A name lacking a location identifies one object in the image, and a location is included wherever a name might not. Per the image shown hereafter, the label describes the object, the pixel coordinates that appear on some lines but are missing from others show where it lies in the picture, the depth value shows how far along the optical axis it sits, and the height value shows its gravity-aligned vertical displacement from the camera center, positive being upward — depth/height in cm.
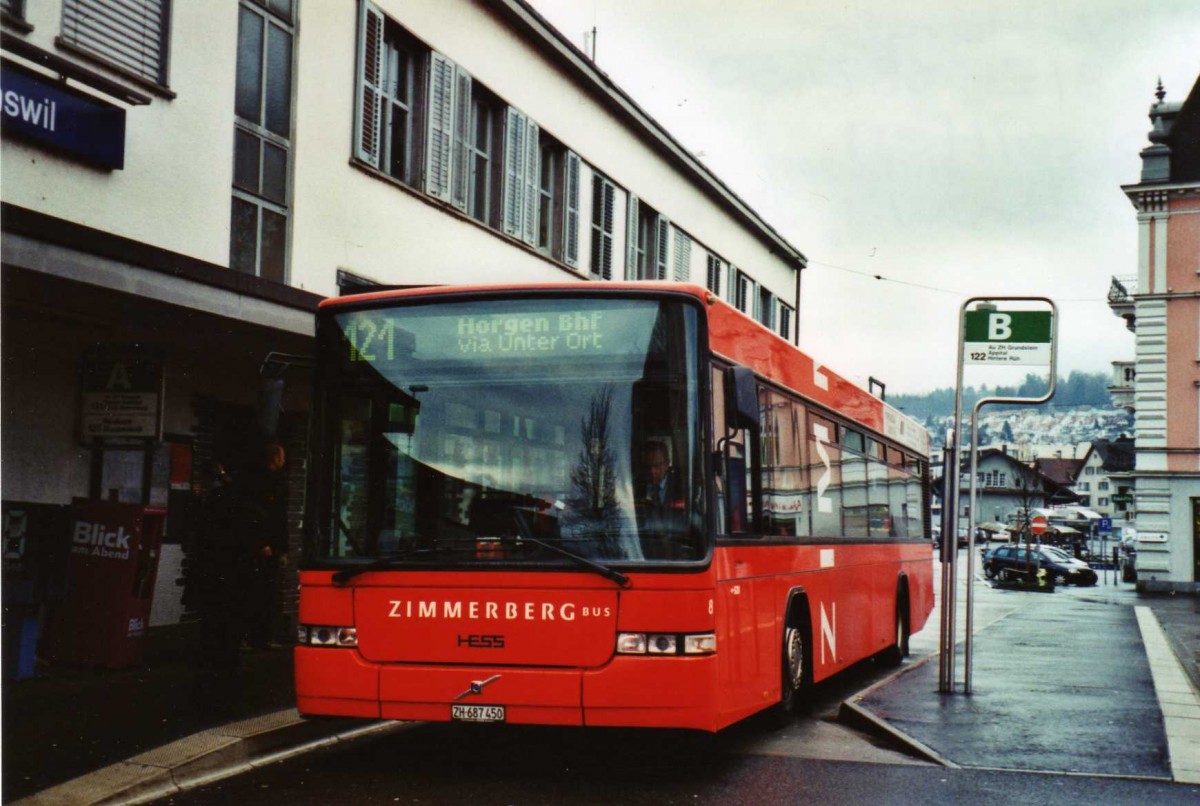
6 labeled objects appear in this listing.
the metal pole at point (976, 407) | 1194 +98
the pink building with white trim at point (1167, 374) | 4459 +468
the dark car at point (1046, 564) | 5275 -171
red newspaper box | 1148 -68
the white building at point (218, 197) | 1086 +305
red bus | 764 -1
